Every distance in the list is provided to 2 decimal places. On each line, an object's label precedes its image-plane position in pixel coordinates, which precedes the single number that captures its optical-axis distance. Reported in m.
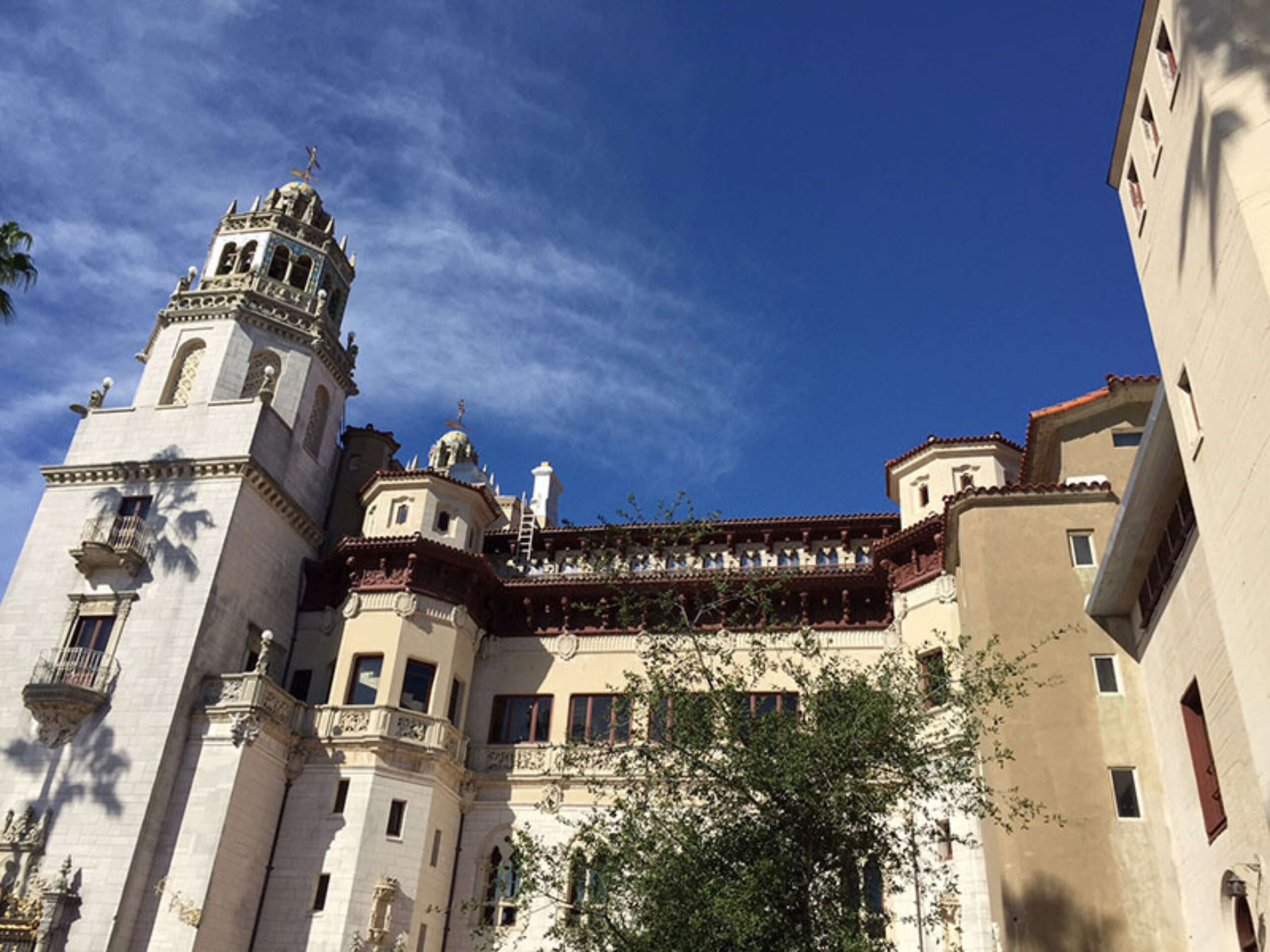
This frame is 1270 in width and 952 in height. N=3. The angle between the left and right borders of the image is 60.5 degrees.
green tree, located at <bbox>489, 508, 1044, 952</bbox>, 17.00
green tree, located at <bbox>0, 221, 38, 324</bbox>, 26.38
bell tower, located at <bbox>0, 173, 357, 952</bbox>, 25.58
